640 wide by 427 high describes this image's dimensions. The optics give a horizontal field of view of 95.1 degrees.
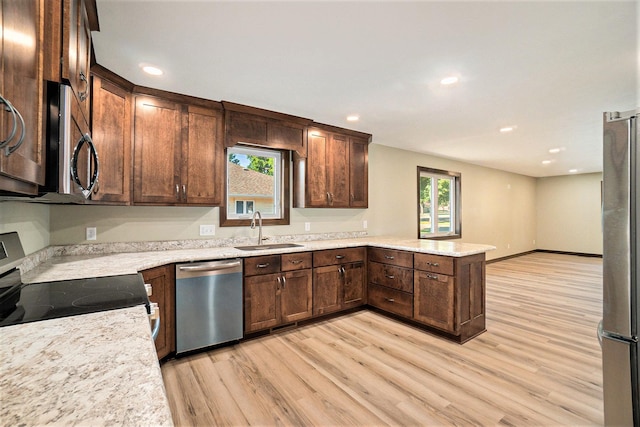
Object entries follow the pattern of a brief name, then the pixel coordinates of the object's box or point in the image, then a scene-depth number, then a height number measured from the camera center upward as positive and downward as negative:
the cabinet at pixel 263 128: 3.12 +1.01
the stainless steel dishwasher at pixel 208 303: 2.52 -0.79
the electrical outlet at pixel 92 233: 2.62 -0.14
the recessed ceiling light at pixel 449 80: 2.47 +1.16
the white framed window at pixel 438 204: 5.71 +0.24
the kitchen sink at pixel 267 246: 3.17 -0.35
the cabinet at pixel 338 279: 3.36 -0.77
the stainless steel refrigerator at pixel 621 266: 1.42 -0.26
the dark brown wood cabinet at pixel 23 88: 0.65 +0.33
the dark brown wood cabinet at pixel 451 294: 2.88 -0.81
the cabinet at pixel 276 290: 2.90 -0.77
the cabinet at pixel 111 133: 2.26 +0.68
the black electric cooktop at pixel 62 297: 1.08 -0.35
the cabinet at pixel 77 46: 1.04 +0.72
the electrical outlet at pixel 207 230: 3.20 -0.15
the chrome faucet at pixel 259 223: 3.34 -0.08
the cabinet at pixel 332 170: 3.74 +0.61
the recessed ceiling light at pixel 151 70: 2.30 +1.18
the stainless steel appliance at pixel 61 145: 1.00 +0.26
